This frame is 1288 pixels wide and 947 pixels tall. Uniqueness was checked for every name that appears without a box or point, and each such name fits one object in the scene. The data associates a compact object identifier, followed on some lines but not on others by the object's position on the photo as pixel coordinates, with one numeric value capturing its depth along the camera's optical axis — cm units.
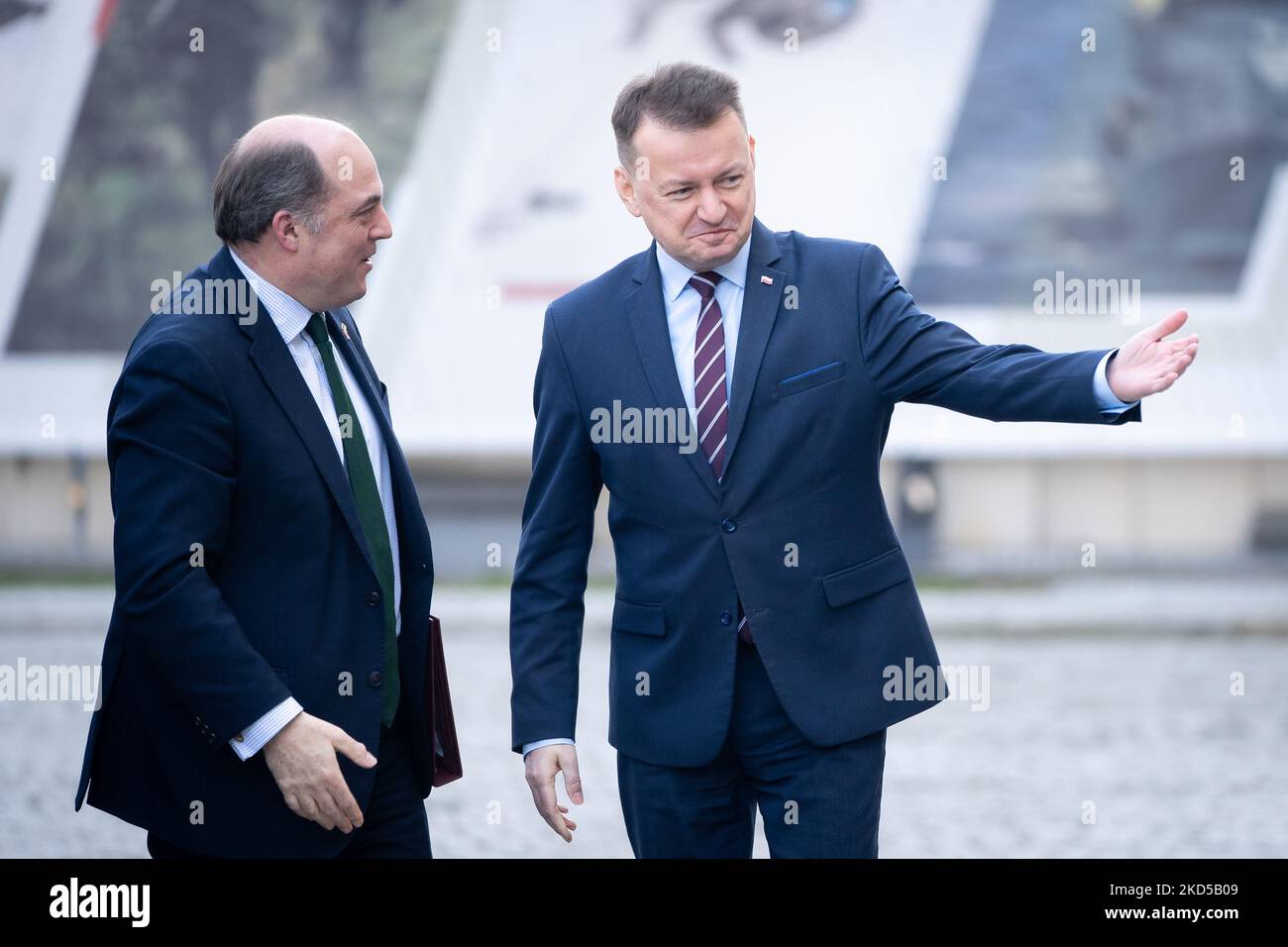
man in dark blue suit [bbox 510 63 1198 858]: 627
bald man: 573
